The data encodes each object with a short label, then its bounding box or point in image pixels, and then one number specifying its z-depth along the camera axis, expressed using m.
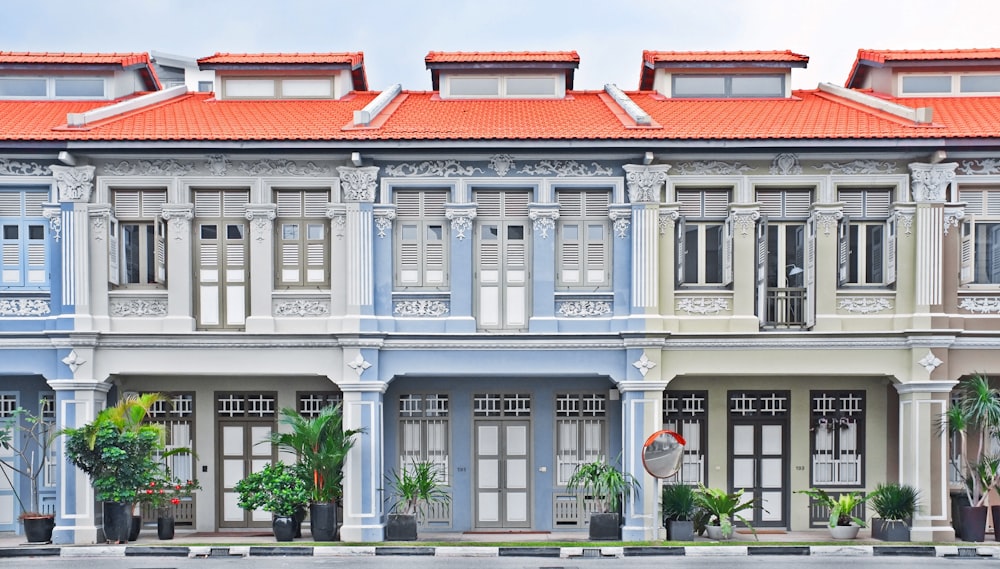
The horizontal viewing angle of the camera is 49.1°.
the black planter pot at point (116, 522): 17.94
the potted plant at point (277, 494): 17.98
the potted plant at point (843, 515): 18.47
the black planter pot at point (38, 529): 18.31
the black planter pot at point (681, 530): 18.22
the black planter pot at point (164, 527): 18.55
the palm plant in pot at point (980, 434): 18.12
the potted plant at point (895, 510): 18.16
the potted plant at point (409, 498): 18.48
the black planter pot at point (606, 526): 18.28
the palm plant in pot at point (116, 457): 17.52
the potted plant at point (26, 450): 18.98
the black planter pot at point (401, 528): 18.47
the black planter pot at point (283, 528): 18.14
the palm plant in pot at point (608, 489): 18.20
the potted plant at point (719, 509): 18.42
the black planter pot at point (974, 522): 18.19
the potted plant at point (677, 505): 18.45
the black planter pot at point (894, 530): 18.12
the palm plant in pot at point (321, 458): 18.05
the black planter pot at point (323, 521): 18.09
